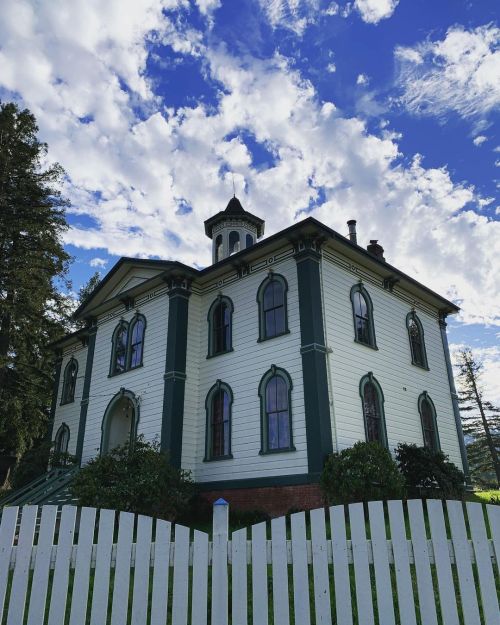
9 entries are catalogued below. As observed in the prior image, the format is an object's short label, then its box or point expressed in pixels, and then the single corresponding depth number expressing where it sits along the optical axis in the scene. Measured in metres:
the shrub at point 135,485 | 13.18
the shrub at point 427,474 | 15.07
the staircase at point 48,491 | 15.62
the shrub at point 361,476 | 12.38
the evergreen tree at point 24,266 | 22.73
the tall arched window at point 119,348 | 20.41
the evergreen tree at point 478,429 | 42.44
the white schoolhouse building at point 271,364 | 14.57
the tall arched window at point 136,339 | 19.53
